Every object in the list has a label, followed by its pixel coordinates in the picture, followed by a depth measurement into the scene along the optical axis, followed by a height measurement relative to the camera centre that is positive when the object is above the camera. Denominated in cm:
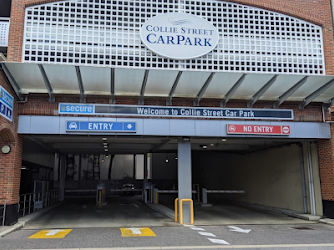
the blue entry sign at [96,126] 1070 +174
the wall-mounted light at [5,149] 1036 +98
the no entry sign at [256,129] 1147 +174
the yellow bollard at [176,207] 1177 -101
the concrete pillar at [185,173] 1142 +23
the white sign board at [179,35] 1098 +484
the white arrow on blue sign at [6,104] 925 +221
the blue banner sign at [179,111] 1095 +233
